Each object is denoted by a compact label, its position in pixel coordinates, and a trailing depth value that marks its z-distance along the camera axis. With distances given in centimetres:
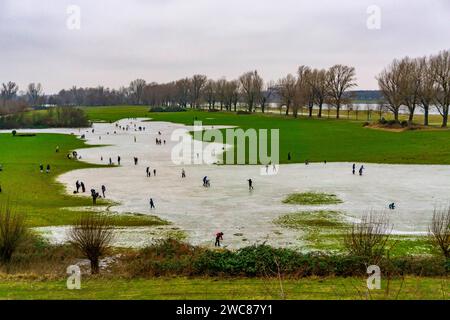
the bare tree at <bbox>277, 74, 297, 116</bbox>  15206
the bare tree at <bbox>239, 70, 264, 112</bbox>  18341
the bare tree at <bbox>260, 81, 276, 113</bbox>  18100
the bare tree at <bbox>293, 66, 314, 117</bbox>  14400
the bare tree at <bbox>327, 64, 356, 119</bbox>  13612
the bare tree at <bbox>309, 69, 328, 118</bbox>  14125
